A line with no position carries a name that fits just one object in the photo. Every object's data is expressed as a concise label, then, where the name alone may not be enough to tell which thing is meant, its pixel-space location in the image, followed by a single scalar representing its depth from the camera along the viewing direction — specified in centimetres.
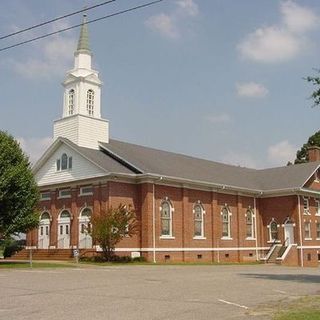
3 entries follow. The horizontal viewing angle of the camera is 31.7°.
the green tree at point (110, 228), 3850
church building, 4203
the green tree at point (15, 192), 3544
